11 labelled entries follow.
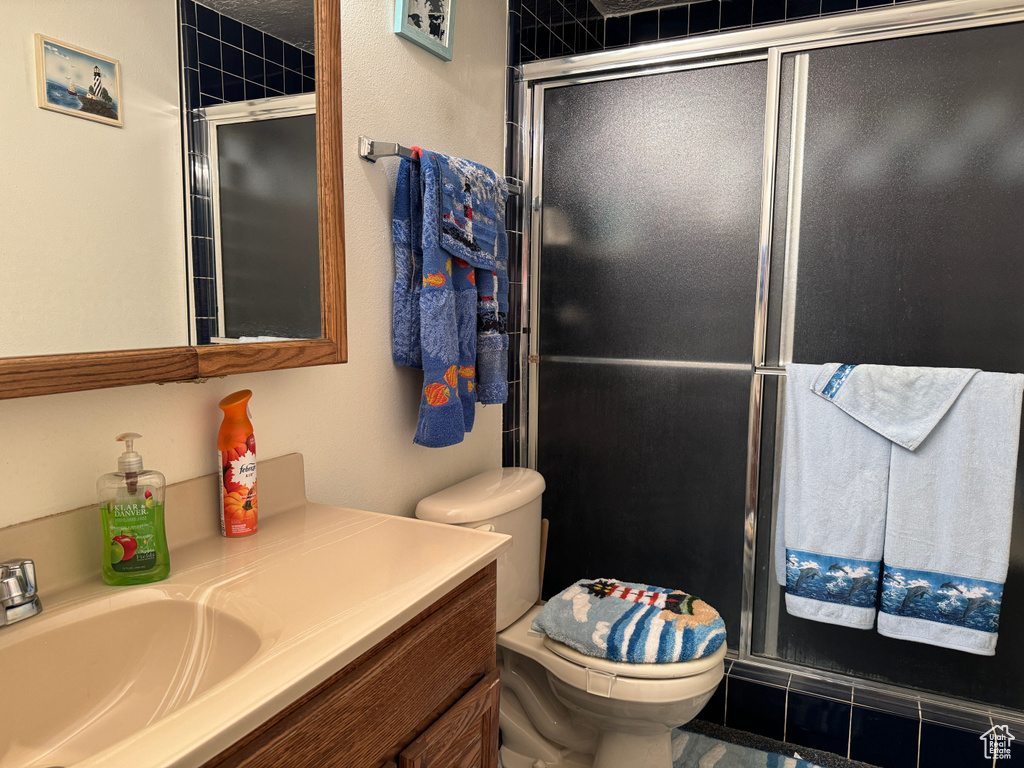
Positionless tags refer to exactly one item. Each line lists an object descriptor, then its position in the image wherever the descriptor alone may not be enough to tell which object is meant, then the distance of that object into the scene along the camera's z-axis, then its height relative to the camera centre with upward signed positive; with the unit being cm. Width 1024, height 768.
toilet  145 -77
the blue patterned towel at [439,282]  146 +7
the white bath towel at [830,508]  169 -46
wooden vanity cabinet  70 -45
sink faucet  77 -31
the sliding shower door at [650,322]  182 -1
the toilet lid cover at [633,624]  145 -66
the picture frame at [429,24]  148 +63
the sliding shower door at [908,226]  158 +22
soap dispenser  88 -27
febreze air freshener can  106 -23
